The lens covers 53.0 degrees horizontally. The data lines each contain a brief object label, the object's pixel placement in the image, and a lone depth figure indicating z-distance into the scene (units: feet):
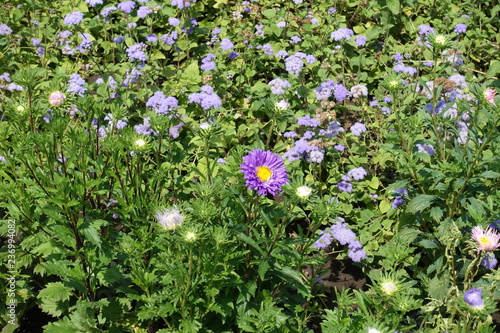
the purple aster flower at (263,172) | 6.91
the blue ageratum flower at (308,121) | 11.91
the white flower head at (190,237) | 6.23
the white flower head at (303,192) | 6.62
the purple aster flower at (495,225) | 9.23
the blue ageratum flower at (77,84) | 11.85
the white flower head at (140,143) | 7.59
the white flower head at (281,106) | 7.75
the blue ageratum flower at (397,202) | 10.46
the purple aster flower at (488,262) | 9.05
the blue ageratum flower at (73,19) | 13.89
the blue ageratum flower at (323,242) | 9.77
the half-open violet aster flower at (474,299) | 6.18
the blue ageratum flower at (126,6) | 14.44
